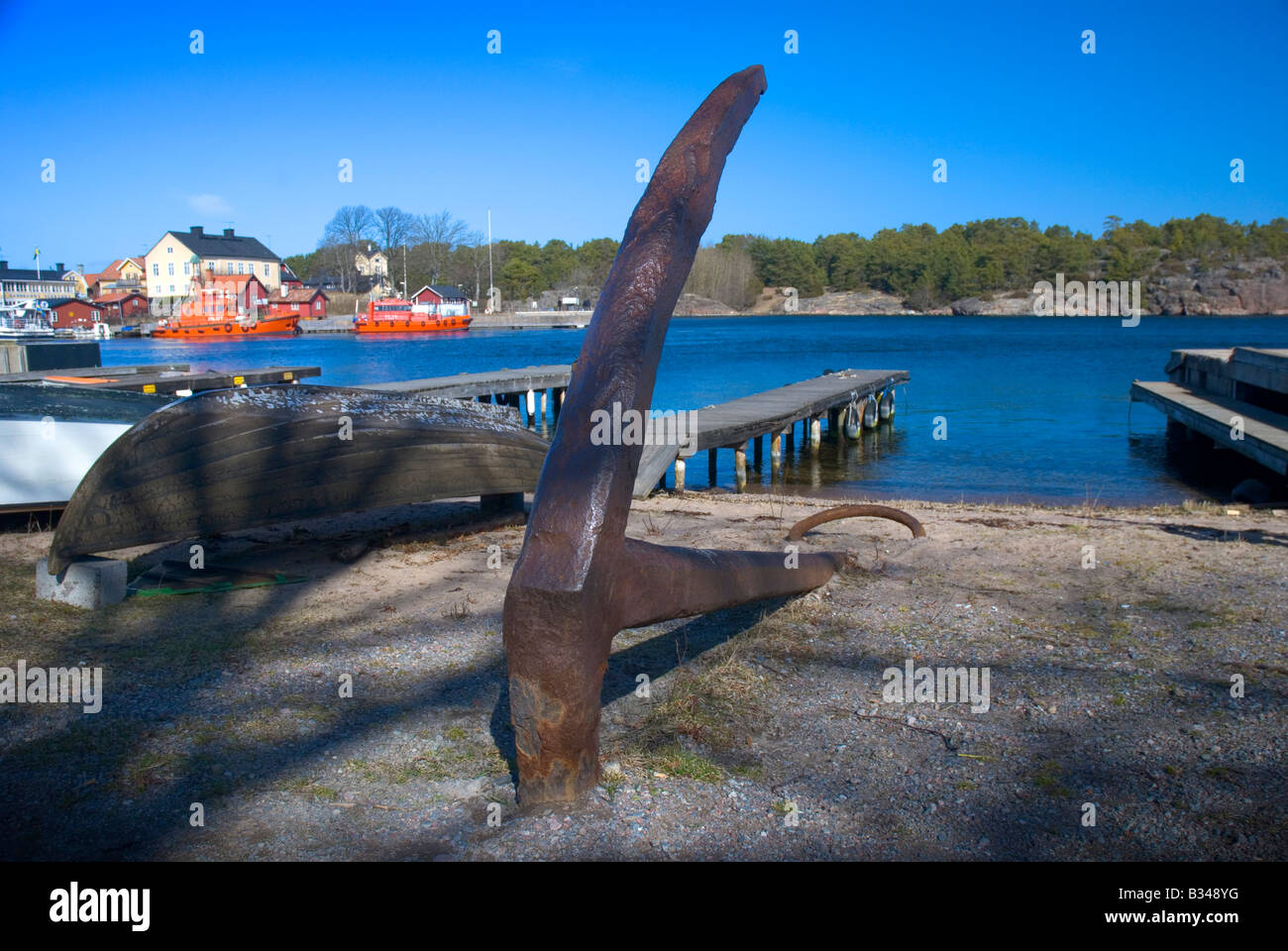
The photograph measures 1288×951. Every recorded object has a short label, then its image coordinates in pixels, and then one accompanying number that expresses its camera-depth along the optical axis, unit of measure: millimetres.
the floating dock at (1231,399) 13297
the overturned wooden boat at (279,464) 5301
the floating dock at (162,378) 14043
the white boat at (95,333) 62822
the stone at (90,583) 5203
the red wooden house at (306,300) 92825
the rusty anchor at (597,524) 2486
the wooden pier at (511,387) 19156
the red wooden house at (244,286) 83875
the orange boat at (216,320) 75500
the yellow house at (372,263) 112000
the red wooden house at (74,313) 79612
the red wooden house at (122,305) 92438
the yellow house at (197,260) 93562
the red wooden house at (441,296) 97875
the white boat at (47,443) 7574
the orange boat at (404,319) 80188
